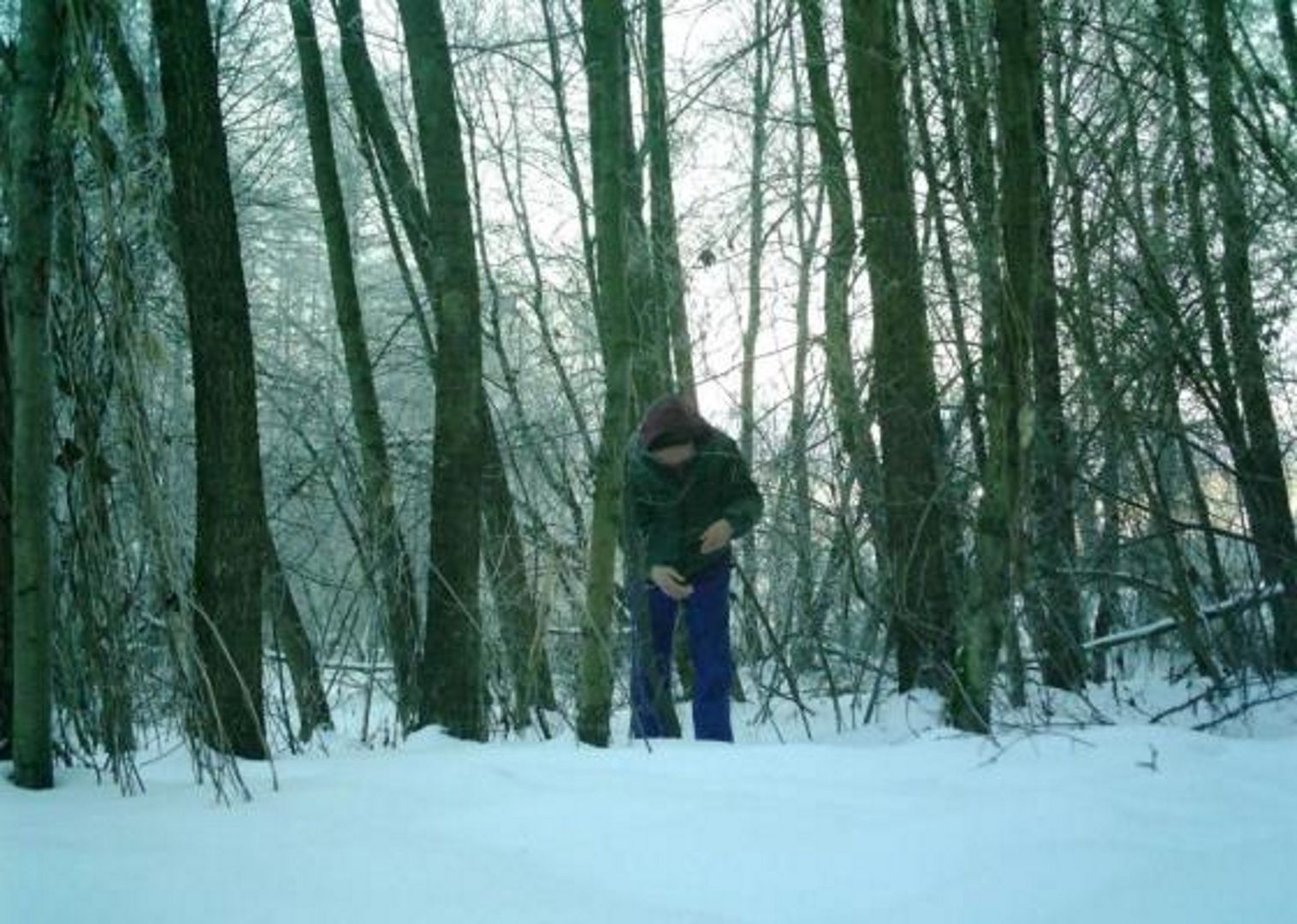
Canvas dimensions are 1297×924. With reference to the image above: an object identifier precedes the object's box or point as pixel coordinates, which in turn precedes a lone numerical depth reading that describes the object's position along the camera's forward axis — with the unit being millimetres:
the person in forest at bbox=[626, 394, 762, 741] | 4457
